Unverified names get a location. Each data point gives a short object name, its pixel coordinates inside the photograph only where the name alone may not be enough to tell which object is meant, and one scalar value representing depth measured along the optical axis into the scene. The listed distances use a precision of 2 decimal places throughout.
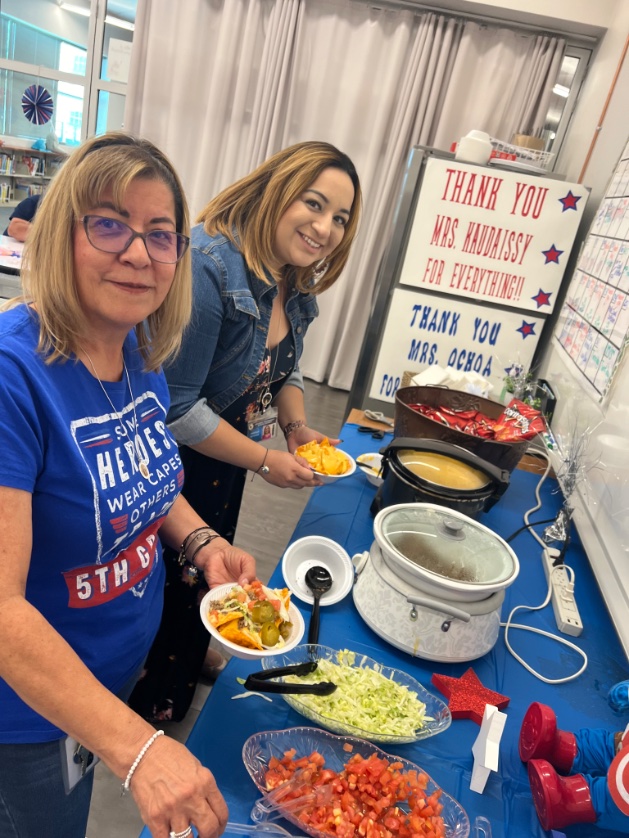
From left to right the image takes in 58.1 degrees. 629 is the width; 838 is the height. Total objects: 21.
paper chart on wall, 1.77
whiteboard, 1.39
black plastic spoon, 1.09
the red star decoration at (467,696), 0.95
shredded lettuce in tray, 0.86
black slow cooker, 1.30
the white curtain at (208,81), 4.25
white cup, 2.68
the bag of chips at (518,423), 1.65
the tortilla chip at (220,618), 0.92
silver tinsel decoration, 1.60
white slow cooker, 0.98
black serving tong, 0.84
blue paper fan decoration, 5.16
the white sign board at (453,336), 2.86
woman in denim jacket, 1.36
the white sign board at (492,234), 2.69
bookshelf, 5.41
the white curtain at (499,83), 3.96
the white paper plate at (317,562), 1.14
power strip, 1.25
